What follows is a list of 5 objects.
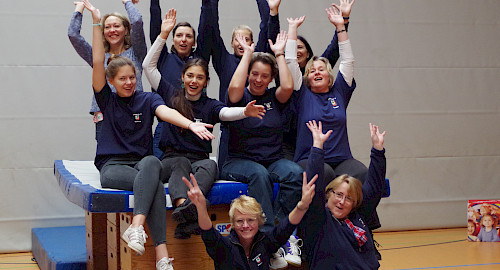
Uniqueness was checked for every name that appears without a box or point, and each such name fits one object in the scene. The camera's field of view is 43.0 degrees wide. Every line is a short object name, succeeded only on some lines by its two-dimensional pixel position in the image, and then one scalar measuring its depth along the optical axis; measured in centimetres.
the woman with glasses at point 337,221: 340
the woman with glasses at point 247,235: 326
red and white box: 610
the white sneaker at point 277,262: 358
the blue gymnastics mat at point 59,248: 437
